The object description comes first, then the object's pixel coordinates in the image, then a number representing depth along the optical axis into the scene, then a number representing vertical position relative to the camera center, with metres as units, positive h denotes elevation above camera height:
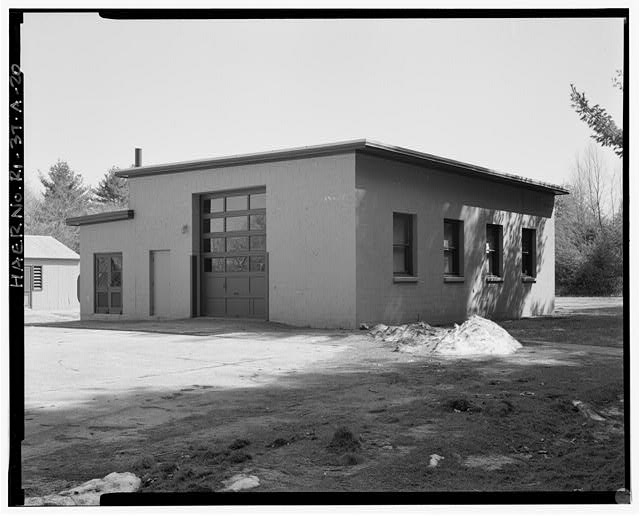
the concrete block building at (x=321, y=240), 15.12 +0.34
